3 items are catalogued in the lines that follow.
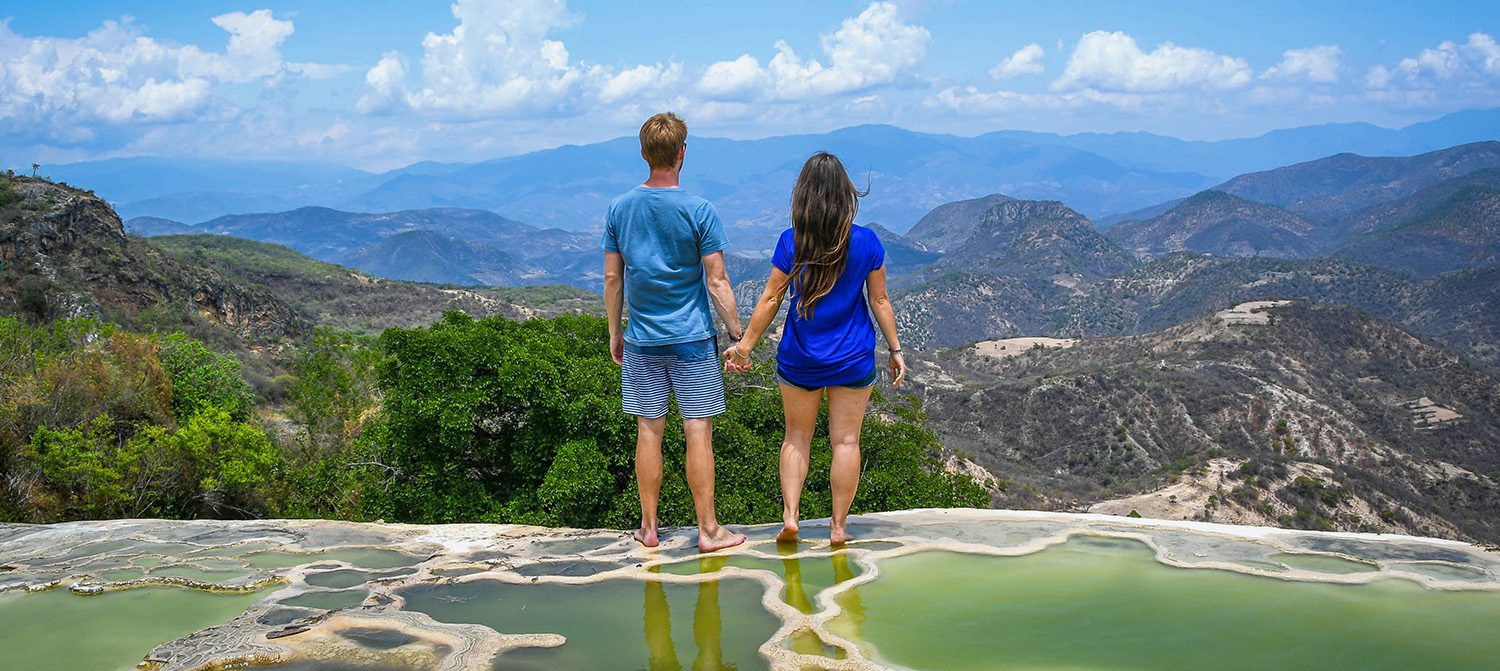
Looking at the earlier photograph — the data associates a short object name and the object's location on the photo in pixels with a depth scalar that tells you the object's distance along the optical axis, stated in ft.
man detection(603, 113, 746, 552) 15.51
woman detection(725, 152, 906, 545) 15.17
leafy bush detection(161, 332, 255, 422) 54.75
